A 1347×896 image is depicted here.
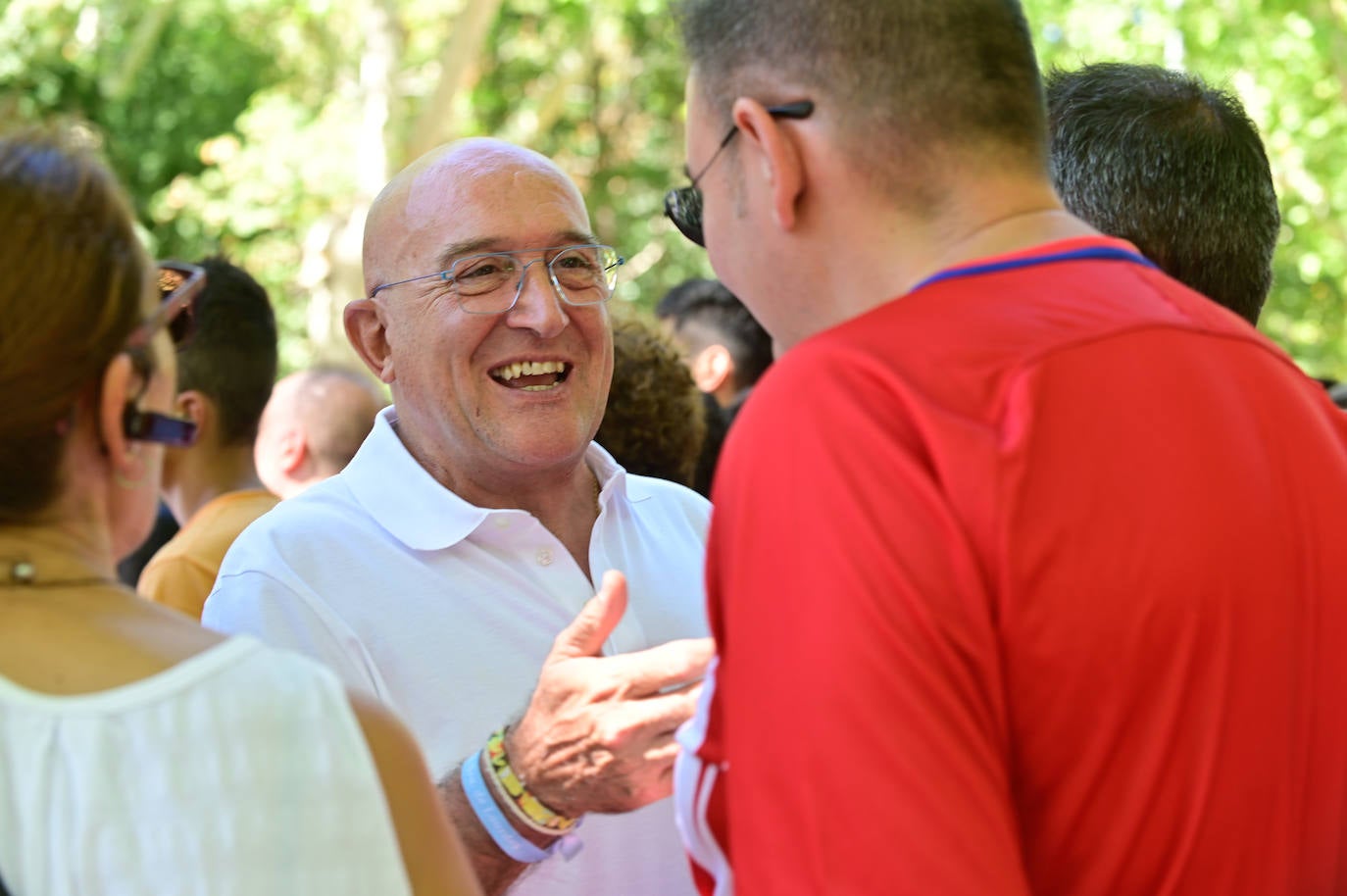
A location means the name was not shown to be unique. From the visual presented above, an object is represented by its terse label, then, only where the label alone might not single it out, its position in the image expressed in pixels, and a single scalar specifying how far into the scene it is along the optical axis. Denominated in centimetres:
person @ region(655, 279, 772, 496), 591
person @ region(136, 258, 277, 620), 460
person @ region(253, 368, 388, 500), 558
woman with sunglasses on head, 157
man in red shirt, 144
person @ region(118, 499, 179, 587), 604
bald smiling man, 272
